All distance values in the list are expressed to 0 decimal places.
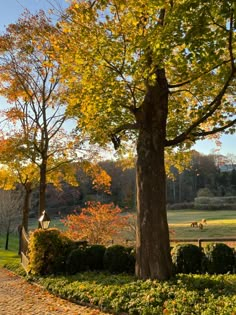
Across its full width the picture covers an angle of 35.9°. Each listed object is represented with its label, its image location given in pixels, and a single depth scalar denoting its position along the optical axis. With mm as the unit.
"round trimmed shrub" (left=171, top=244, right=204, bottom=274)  9570
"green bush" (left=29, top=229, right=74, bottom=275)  11367
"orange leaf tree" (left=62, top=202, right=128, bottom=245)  17656
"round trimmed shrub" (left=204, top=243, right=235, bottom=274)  9227
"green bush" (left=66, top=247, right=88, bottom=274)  11078
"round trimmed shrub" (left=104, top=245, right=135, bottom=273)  10539
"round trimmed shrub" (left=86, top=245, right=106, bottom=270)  11312
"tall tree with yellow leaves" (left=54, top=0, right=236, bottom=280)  8117
